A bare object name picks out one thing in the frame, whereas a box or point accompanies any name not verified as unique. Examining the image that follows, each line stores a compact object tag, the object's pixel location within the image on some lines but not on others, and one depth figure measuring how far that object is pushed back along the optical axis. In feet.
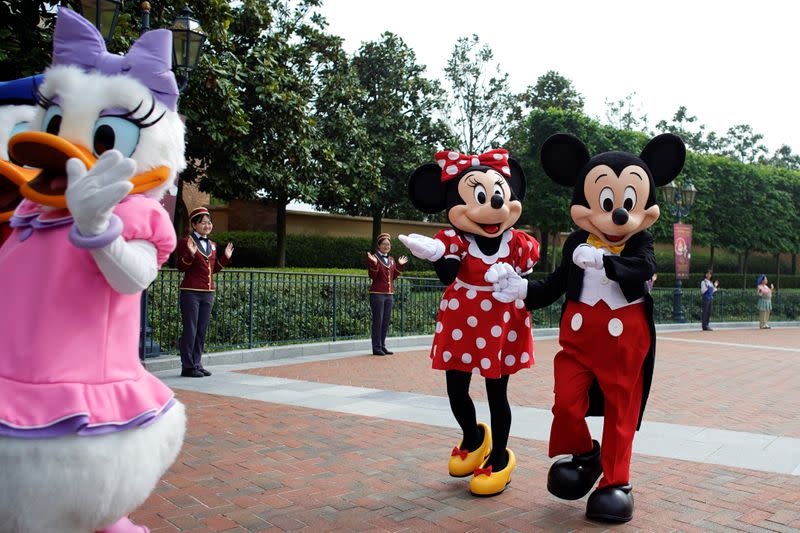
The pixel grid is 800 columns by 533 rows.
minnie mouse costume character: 13.57
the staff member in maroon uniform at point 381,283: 37.17
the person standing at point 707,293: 65.46
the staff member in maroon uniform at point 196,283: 27.32
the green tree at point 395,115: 80.18
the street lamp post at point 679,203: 67.56
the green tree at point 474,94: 96.94
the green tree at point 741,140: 188.75
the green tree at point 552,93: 112.88
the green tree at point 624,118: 131.95
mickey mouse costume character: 12.35
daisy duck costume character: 7.13
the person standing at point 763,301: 73.56
